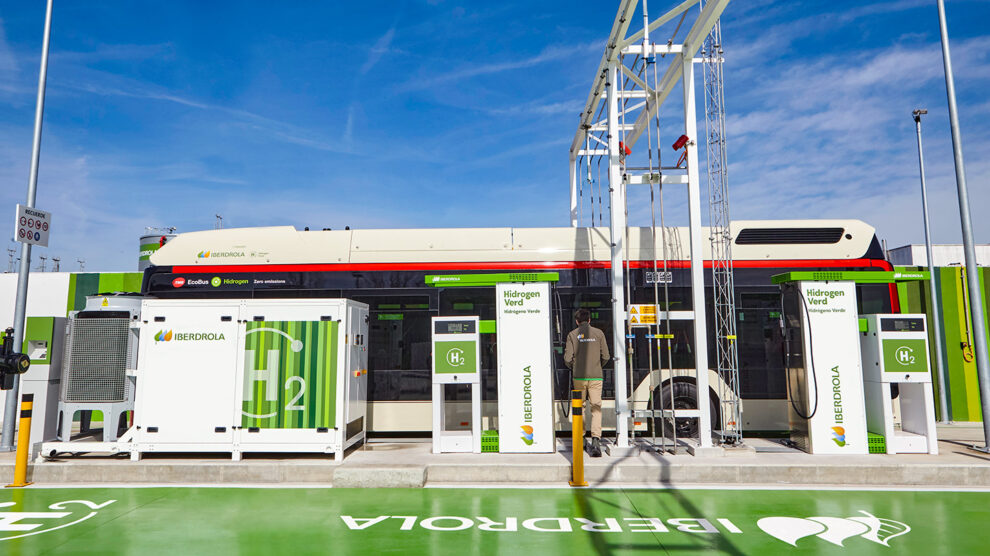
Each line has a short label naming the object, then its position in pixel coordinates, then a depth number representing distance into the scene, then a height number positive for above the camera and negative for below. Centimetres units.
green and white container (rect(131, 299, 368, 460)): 820 -27
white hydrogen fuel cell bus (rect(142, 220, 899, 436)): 940 +130
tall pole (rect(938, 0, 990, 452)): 817 +129
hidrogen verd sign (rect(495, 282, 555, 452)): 851 -18
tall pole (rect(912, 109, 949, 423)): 1225 +18
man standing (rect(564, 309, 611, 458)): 832 -8
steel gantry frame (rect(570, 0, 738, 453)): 793 +277
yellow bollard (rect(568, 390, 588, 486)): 715 -112
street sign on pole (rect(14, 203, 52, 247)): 871 +196
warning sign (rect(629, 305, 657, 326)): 831 +56
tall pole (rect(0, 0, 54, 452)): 890 +121
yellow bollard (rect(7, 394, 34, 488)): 728 -111
